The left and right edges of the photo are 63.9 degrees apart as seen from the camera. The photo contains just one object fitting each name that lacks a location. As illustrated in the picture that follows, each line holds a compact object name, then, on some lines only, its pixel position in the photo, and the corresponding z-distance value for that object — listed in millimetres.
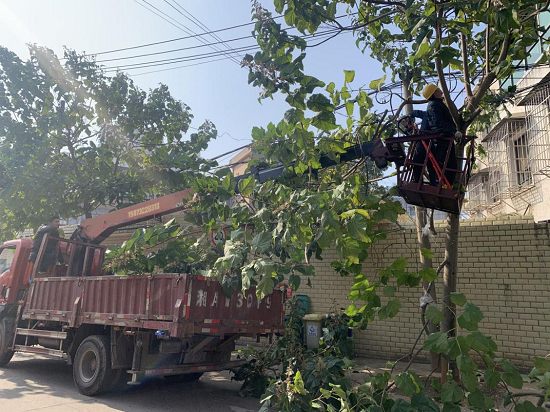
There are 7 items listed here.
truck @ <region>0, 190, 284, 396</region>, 6156
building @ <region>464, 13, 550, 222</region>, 8541
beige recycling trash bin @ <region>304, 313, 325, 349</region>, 9164
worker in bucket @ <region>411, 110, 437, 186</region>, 4566
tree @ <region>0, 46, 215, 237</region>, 11897
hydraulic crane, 4285
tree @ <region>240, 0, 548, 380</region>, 5059
